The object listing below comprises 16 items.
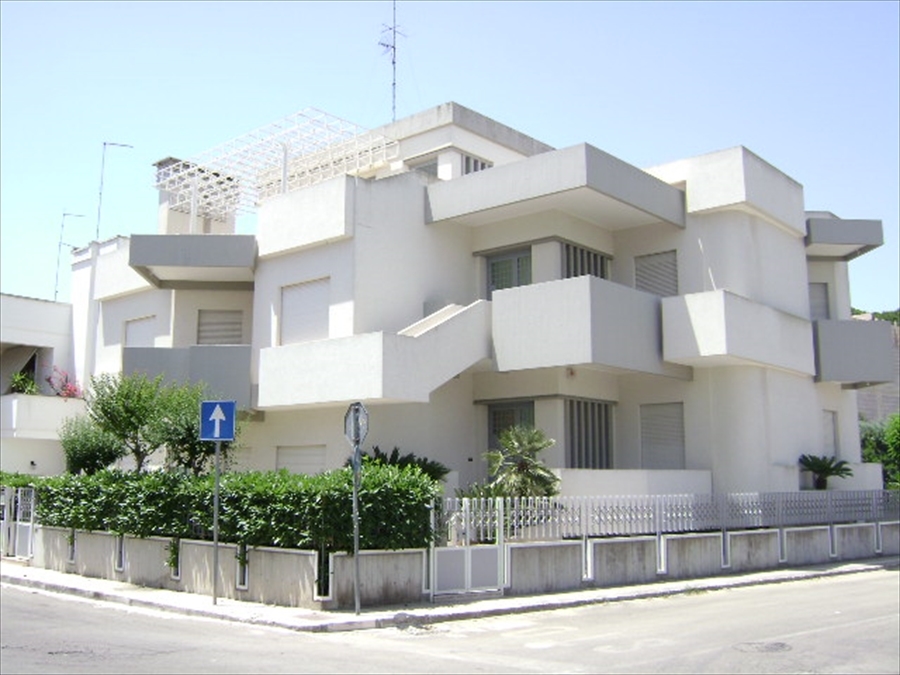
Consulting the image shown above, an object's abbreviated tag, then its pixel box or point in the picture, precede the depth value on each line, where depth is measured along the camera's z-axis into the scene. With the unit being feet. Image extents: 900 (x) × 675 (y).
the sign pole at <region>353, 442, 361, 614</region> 42.04
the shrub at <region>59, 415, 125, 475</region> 76.43
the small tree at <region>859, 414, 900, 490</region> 112.98
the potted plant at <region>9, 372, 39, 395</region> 92.64
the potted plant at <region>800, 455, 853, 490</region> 77.30
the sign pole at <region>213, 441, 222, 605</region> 45.57
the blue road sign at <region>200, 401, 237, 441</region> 46.98
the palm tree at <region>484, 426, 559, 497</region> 58.85
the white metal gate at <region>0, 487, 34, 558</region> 64.39
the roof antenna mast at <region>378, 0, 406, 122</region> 93.45
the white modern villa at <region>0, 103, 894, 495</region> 65.67
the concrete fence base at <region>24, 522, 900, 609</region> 43.83
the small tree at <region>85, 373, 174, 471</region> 60.75
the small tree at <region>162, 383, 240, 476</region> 62.54
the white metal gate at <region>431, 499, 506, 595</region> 46.73
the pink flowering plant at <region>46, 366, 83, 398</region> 93.86
